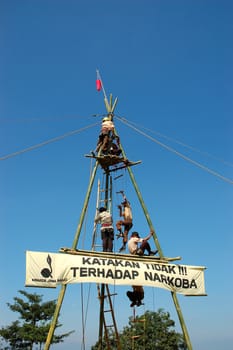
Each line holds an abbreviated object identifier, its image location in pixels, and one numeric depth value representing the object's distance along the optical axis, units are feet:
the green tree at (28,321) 111.34
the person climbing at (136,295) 42.32
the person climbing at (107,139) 44.87
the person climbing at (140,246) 42.24
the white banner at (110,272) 36.01
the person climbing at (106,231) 41.39
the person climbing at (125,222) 44.06
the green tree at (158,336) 122.72
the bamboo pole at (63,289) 34.06
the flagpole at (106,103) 48.34
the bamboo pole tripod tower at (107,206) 39.45
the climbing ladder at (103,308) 43.01
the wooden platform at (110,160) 43.78
